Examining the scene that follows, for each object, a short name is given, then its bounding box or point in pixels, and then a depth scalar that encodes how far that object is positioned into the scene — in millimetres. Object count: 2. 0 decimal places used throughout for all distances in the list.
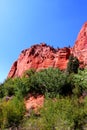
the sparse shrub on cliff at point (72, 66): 25740
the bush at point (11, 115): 16428
